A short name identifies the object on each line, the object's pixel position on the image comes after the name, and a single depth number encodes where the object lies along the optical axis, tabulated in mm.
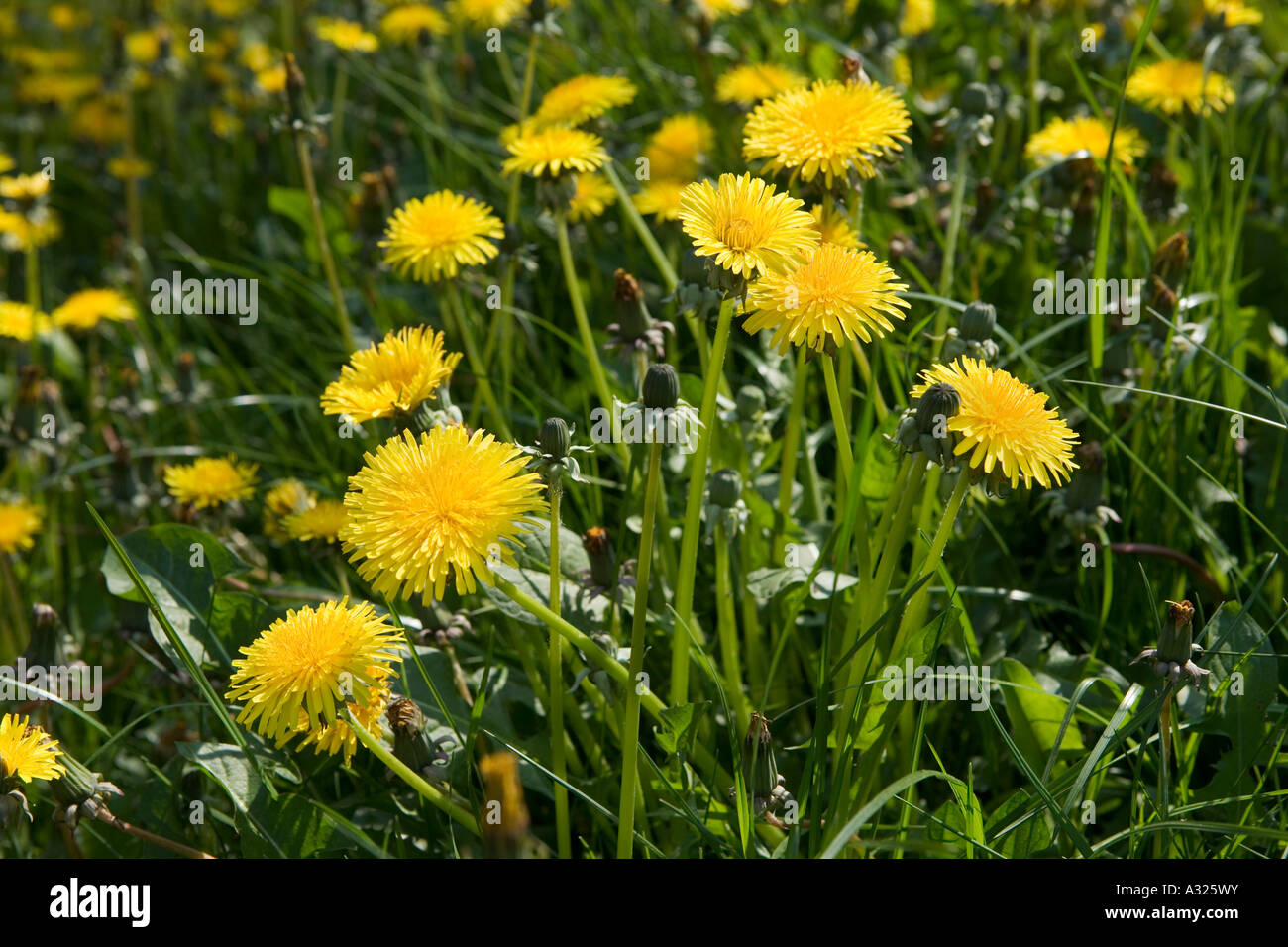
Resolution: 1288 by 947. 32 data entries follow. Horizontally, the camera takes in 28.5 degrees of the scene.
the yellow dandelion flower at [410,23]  968
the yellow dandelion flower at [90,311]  835
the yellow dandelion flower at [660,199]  729
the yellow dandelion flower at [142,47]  1151
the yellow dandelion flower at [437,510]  528
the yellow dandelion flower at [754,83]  771
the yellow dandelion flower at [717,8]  800
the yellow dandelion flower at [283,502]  678
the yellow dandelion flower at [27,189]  830
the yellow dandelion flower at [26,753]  555
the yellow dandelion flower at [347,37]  901
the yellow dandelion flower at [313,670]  543
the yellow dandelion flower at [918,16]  875
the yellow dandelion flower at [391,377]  581
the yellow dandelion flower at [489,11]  846
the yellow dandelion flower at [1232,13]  730
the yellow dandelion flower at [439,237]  640
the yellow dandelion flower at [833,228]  609
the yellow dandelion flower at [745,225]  544
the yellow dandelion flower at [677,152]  768
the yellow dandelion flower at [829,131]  589
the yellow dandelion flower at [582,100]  696
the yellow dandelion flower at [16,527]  713
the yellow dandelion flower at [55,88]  1214
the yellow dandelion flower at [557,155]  644
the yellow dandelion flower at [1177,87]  743
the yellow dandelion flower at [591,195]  701
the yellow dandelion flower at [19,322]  804
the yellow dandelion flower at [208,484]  688
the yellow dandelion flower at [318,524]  648
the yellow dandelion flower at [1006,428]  531
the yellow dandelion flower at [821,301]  549
